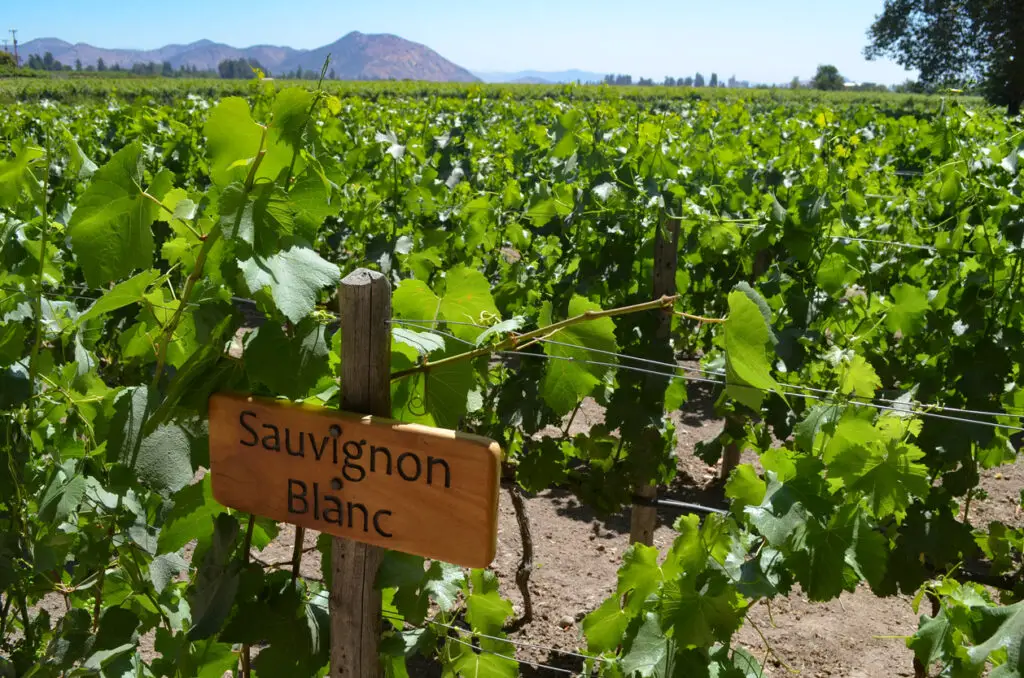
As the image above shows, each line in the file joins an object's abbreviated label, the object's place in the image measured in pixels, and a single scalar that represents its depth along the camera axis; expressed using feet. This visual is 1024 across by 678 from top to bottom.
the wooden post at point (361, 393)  4.33
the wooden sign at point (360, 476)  3.95
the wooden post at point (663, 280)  9.81
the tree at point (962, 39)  108.99
